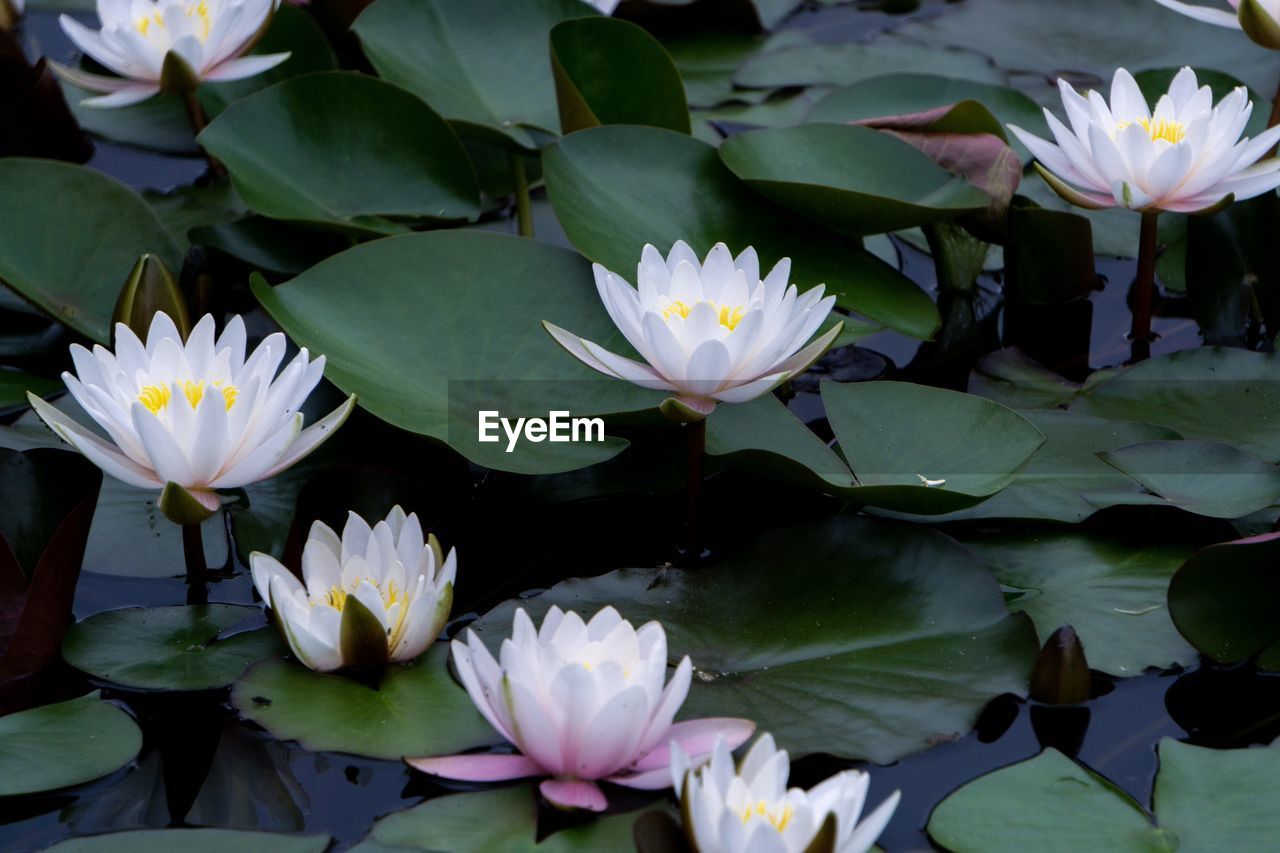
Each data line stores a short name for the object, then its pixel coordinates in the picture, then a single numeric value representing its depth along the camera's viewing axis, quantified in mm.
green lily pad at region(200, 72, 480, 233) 2618
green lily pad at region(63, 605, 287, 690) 2362
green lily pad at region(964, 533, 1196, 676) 2381
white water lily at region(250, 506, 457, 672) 2341
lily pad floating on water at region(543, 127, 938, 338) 2555
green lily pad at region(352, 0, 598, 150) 2711
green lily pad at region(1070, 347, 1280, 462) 2504
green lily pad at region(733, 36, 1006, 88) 2871
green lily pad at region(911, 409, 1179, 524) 2435
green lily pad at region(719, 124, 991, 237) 2556
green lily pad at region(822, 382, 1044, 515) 2396
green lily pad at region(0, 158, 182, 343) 2554
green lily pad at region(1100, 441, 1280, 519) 2419
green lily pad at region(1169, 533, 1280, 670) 2369
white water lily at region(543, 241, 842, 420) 2359
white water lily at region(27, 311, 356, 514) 2342
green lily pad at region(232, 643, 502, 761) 2318
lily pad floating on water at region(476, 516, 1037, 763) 2337
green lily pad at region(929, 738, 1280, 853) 2289
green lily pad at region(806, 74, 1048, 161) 2720
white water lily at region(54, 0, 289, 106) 2631
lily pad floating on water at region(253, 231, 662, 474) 2448
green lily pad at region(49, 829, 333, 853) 2284
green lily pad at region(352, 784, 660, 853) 2277
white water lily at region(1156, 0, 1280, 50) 2568
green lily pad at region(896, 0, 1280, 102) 2863
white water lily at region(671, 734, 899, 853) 2224
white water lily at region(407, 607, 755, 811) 2272
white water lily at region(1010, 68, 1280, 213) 2493
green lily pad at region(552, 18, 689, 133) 2638
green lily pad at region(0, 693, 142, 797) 2313
